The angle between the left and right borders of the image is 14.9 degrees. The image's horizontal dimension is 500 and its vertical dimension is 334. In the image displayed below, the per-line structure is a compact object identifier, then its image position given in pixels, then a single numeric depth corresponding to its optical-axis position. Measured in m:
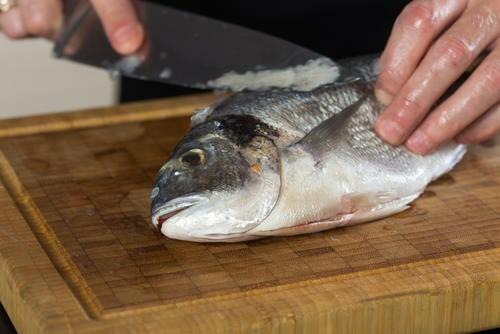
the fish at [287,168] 1.10
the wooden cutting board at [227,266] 1.04
